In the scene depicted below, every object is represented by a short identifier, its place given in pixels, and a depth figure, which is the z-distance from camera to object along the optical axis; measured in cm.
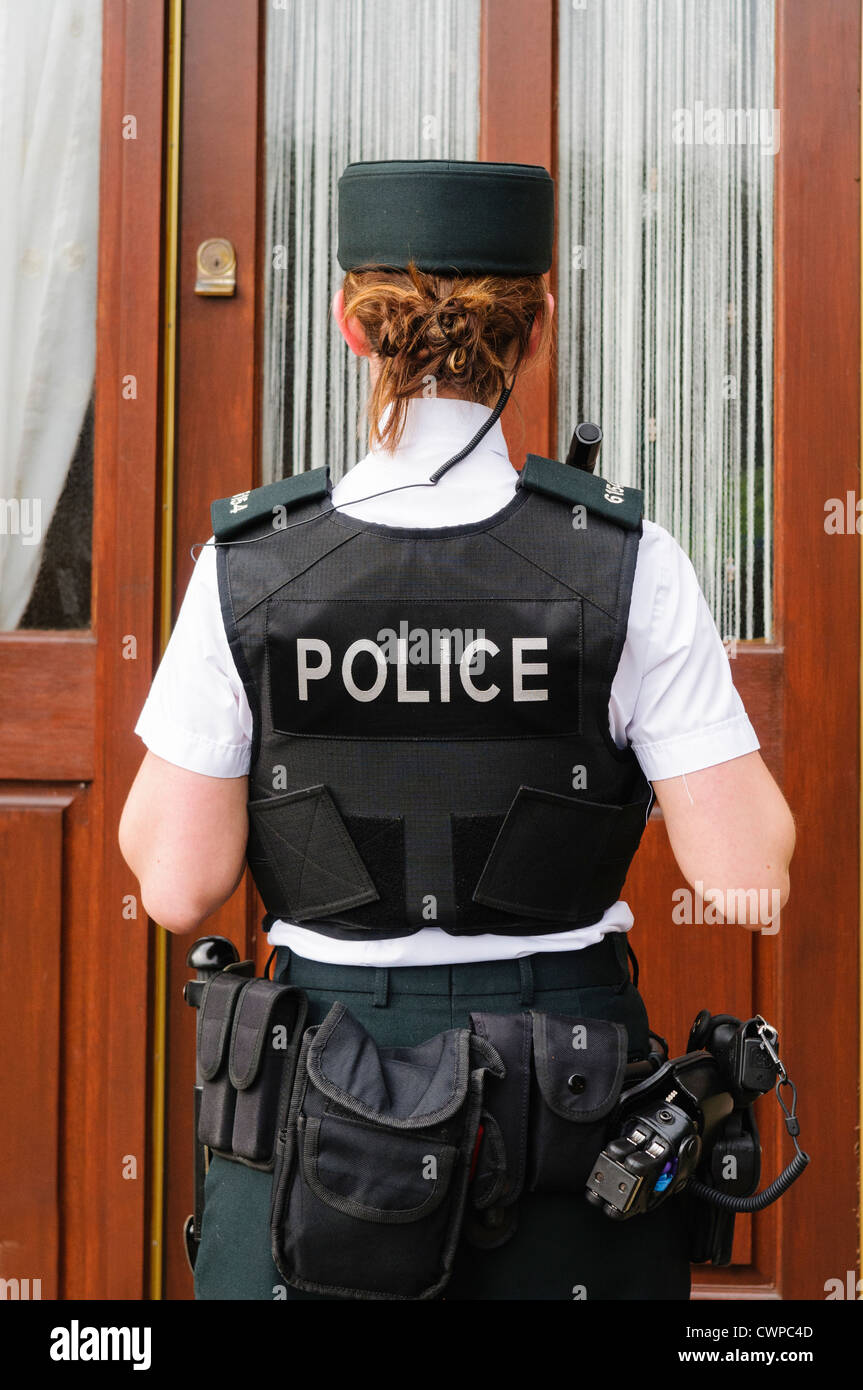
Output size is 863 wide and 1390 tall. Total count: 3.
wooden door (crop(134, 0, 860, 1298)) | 222
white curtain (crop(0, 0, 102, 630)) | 224
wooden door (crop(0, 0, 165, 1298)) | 220
